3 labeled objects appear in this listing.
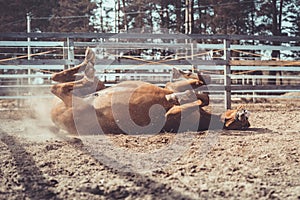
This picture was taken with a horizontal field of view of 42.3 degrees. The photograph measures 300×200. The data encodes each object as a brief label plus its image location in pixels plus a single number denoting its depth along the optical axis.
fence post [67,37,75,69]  7.97
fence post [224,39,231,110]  8.14
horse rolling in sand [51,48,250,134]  4.80
